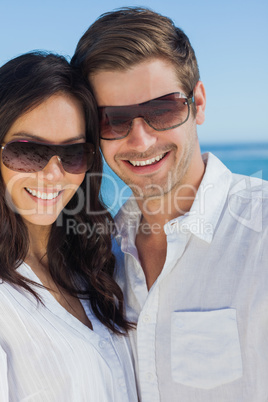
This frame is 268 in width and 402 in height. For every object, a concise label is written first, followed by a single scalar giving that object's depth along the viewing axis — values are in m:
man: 1.80
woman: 1.78
